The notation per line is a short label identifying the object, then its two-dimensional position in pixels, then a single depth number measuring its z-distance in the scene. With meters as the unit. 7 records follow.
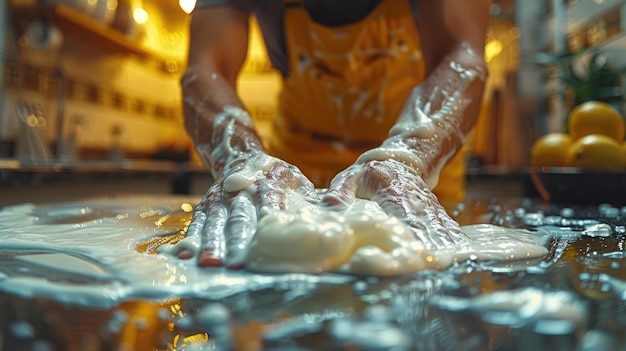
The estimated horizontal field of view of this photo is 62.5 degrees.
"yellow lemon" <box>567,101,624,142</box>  1.08
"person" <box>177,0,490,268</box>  0.50
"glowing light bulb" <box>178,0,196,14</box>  2.88
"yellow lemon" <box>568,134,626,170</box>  0.95
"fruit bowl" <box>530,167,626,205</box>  0.86
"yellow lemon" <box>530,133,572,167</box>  1.08
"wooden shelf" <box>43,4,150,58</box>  2.10
